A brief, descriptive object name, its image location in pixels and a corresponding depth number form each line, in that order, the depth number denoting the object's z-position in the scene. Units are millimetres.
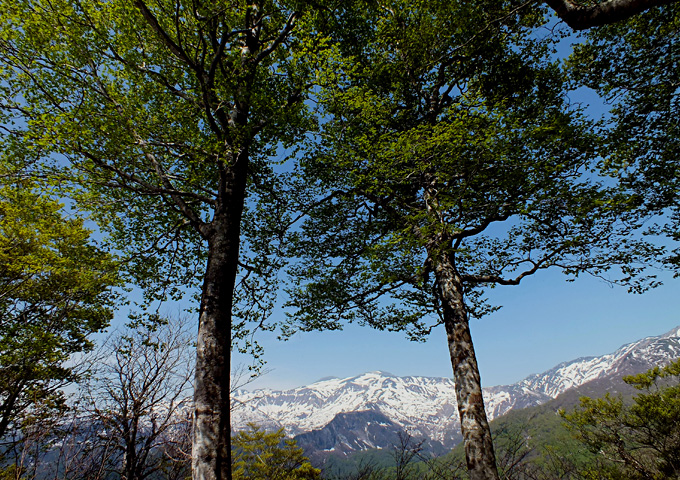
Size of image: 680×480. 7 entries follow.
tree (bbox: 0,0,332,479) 4699
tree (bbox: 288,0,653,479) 6500
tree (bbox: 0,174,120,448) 10711
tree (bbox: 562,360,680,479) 16641
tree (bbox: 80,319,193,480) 8164
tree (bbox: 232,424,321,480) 14477
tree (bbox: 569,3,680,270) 7051
